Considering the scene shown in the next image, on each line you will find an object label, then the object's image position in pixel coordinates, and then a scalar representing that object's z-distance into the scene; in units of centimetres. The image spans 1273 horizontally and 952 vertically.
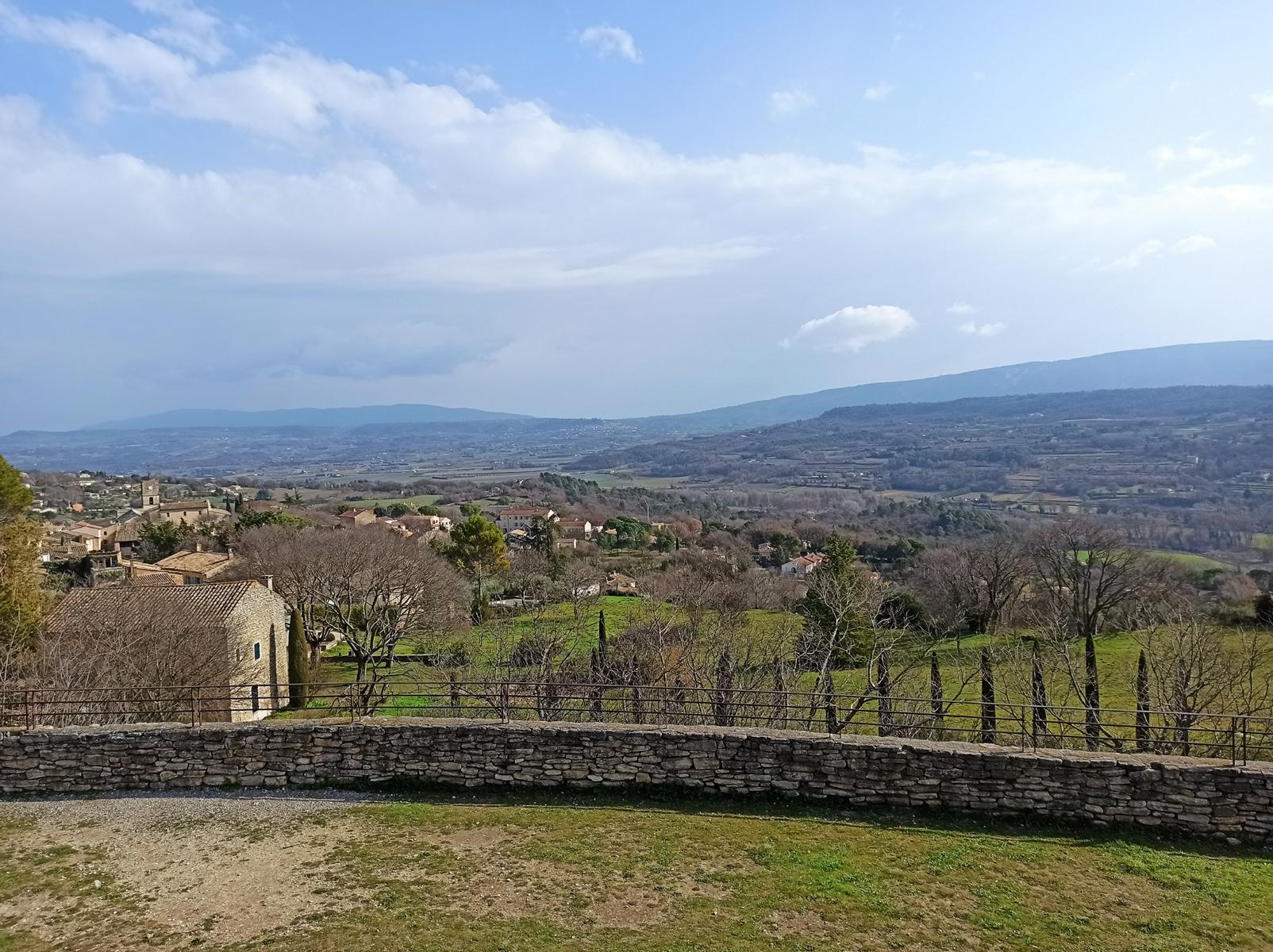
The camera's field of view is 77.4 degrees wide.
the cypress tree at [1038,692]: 1545
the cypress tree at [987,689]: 1583
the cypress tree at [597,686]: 1538
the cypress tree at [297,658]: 2514
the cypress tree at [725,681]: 1600
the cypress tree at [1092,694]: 1556
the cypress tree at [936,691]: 1688
